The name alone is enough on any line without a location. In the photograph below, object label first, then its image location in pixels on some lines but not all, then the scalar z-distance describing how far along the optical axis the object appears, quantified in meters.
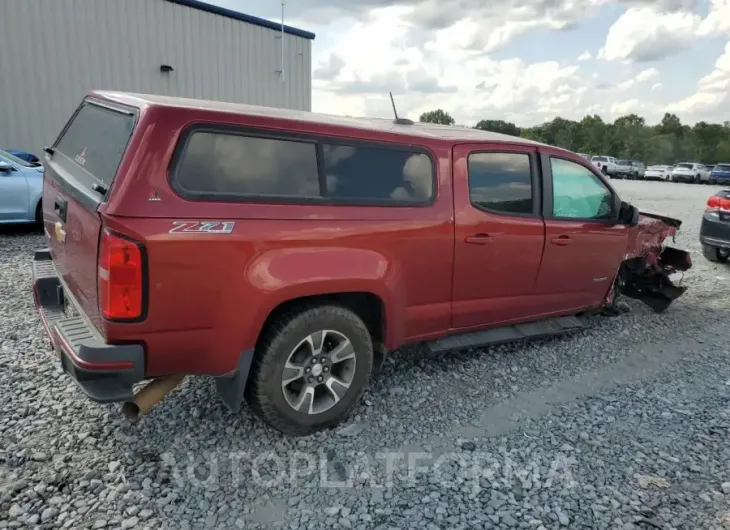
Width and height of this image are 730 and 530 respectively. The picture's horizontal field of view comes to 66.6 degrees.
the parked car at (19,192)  8.43
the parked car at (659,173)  38.11
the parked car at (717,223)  7.83
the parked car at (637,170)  39.06
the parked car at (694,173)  35.69
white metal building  12.95
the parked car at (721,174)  33.84
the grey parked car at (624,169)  38.44
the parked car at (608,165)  38.00
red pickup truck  2.68
